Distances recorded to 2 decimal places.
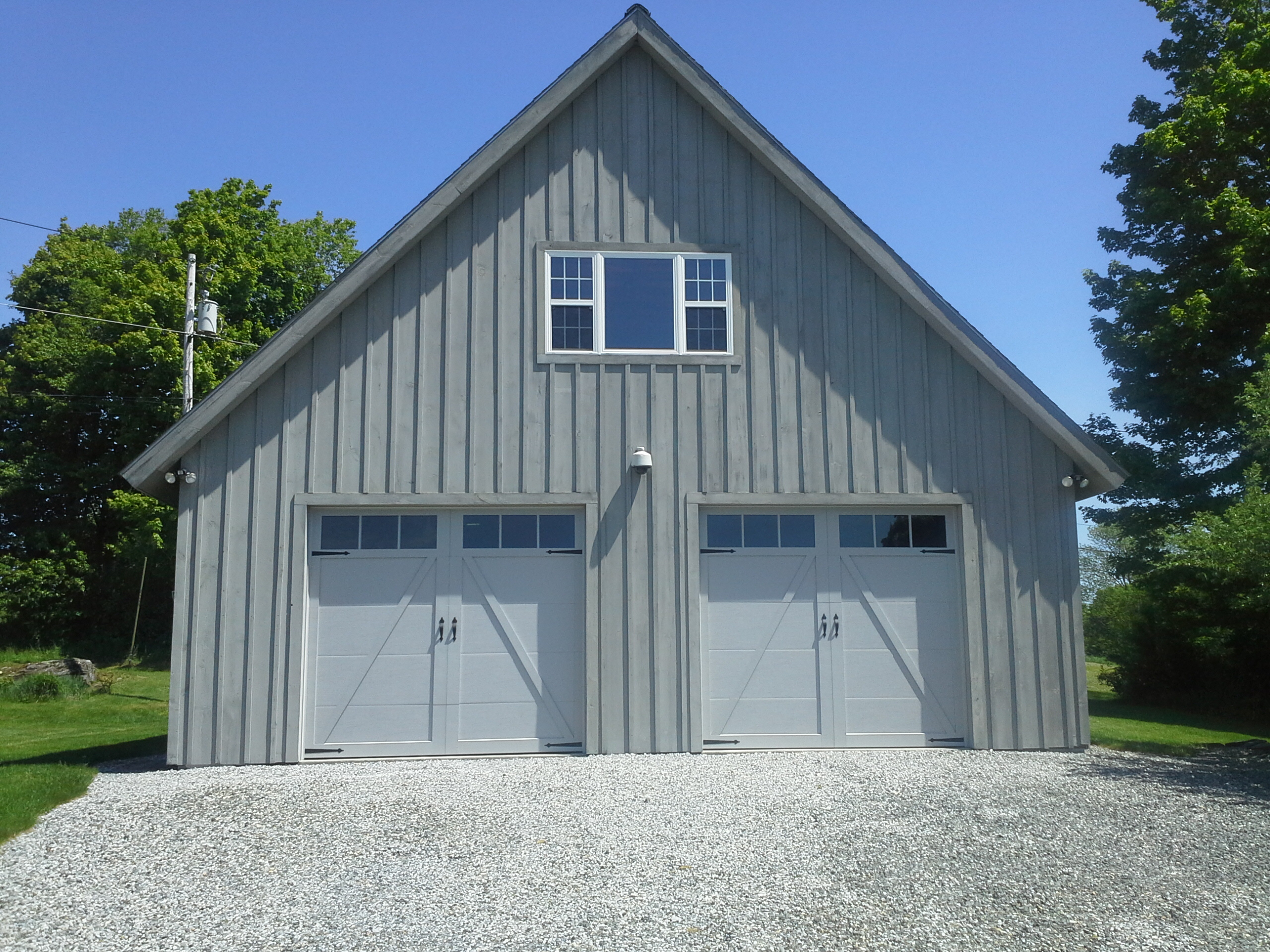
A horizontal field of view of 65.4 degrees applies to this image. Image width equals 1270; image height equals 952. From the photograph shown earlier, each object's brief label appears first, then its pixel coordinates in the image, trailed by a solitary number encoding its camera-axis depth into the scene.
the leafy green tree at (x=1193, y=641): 15.15
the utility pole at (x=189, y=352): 17.38
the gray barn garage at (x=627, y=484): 9.05
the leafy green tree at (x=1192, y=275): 16.42
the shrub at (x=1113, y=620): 17.89
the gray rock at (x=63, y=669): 18.97
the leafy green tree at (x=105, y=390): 26.67
